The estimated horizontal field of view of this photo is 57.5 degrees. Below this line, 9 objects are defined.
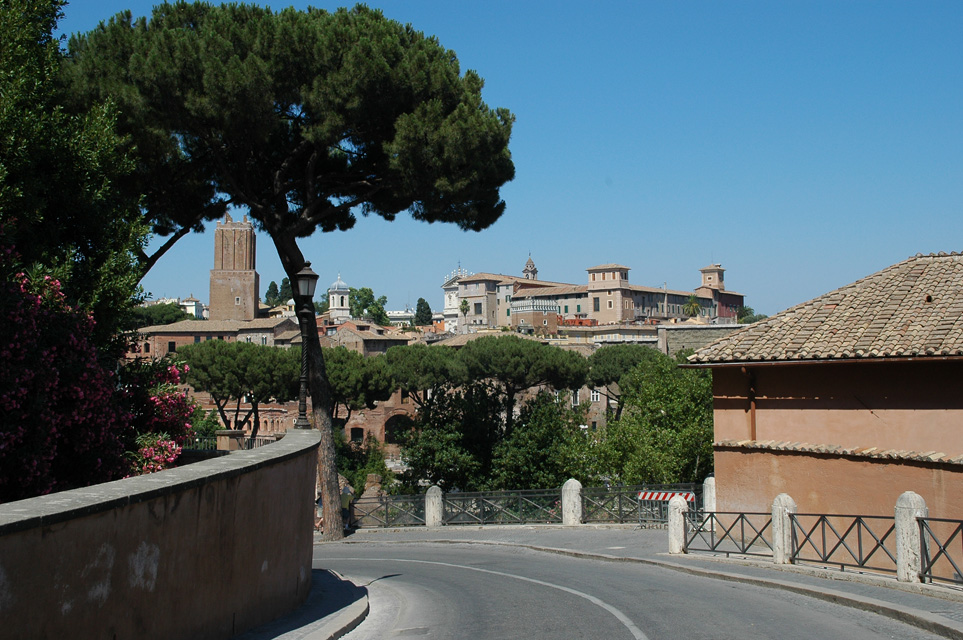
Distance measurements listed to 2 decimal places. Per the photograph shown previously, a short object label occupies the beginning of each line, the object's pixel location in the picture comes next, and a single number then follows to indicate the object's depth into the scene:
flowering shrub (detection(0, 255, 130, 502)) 7.45
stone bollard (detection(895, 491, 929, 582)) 11.23
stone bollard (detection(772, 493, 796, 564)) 13.63
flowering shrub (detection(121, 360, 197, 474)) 10.00
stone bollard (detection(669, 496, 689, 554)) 15.94
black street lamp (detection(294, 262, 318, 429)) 12.62
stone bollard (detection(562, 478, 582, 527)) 22.48
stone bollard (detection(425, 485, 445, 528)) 24.81
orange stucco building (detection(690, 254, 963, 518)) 15.32
